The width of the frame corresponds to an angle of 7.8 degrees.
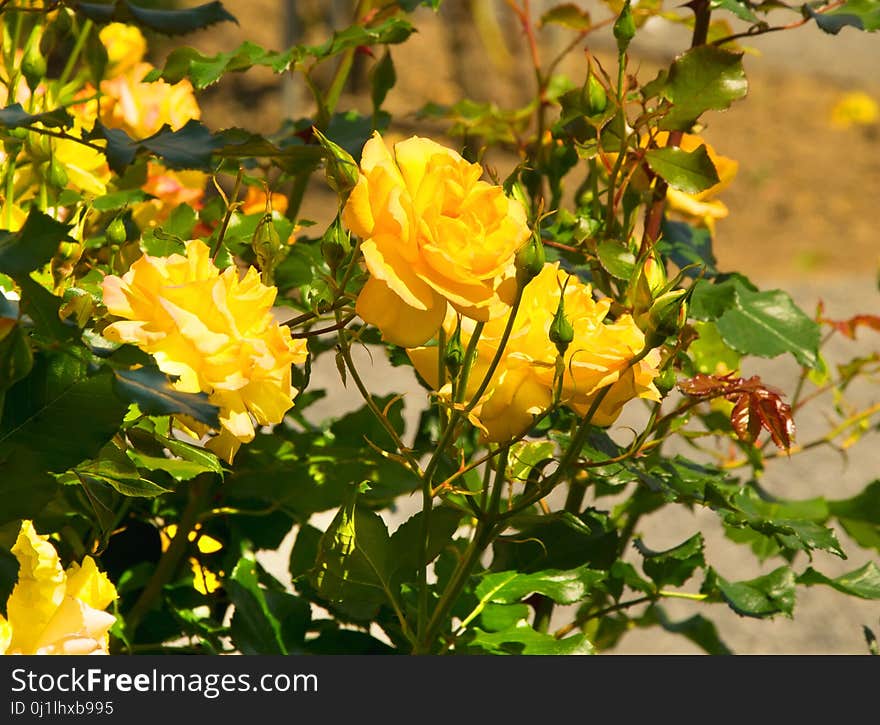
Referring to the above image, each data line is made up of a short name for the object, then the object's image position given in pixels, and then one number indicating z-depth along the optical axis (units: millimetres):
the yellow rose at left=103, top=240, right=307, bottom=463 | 2722
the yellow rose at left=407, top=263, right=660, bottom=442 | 2750
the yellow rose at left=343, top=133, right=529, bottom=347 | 2713
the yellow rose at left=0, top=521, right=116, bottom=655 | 2746
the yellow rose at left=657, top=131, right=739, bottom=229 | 3051
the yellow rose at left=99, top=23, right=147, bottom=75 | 3166
